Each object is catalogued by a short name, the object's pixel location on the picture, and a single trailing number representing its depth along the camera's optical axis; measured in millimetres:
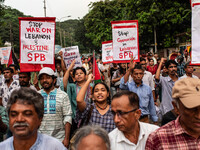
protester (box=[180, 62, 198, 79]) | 4887
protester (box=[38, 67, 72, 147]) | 3270
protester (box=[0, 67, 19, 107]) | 4230
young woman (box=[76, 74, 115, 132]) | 3146
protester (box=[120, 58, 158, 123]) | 4109
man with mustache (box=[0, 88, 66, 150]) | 1931
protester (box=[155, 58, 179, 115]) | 4592
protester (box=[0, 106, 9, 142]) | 2921
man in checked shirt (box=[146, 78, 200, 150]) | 1669
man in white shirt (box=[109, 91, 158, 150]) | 2094
